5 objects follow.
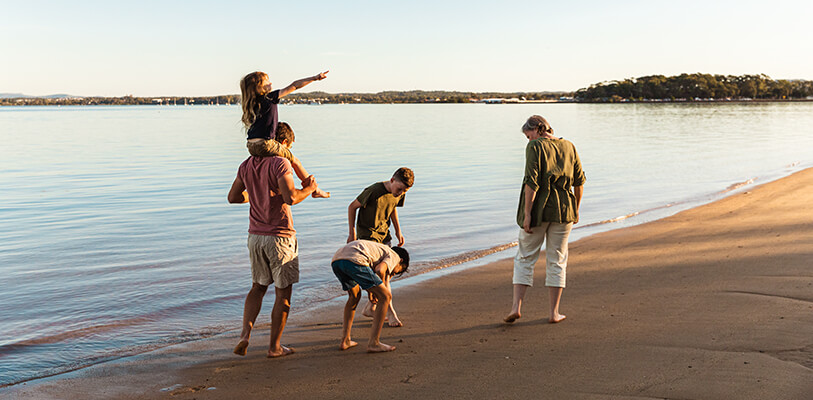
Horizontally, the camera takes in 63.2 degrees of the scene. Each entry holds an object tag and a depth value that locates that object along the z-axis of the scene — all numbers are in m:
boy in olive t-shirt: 5.79
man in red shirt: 5.18
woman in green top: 6.08
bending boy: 5.37
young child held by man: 5.11
